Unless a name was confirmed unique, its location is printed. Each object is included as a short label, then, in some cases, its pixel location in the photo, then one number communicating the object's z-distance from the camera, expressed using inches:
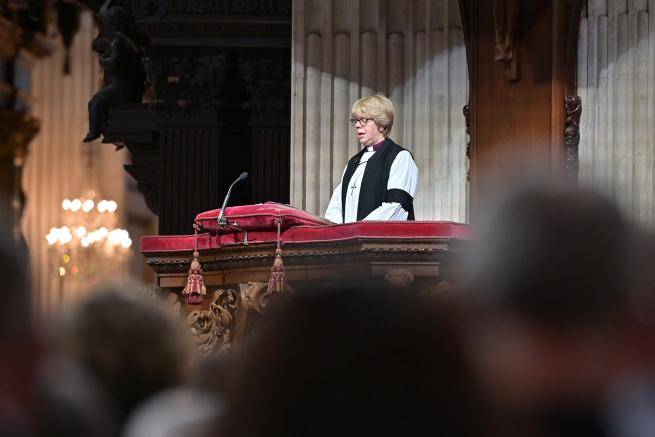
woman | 505.3
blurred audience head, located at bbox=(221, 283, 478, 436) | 106.6
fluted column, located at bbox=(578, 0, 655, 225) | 602.1
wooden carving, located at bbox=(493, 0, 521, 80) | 579.0
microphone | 452.9
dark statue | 972.9
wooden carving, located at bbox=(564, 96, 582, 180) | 584.0
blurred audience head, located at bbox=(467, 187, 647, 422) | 111.9
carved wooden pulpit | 422.6
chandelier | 1433.7
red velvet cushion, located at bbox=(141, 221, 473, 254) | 422.6
